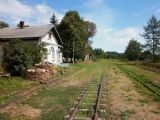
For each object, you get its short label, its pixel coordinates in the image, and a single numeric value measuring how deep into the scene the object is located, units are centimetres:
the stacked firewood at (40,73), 1140
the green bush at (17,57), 1216
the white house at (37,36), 1819
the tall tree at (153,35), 3787
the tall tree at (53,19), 4766
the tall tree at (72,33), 3022
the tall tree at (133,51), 5346
